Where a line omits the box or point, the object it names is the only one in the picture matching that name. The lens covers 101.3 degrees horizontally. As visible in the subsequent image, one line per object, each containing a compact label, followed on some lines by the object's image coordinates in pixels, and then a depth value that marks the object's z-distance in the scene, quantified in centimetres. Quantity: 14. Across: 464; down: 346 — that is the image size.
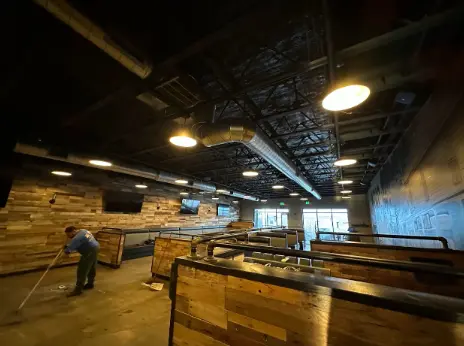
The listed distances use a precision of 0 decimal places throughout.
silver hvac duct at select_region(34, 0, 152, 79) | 151
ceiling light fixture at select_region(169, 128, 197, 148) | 311
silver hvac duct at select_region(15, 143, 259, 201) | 386
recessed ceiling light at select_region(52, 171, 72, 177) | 574
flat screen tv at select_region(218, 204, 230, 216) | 1331
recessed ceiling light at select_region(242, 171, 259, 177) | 597
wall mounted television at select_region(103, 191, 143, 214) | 726
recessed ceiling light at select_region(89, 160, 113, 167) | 476
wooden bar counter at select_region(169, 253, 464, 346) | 87
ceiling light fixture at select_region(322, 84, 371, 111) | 193
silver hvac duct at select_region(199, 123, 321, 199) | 302
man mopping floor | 393
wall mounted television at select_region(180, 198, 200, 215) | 1032
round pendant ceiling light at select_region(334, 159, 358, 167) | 444
